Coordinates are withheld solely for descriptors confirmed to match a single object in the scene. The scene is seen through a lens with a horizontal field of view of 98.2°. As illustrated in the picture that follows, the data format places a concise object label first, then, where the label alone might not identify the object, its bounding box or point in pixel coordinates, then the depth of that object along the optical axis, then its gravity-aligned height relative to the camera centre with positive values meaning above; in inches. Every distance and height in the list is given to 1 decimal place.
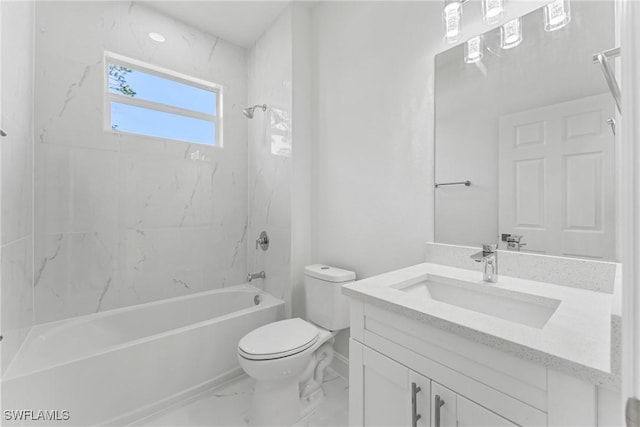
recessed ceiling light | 88.3 +56.7
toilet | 57.2 -30.2
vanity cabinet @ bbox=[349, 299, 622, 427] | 24.1 -18.2
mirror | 39.8 +11.9
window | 83.7 +36.9
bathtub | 52.9 -33.5
